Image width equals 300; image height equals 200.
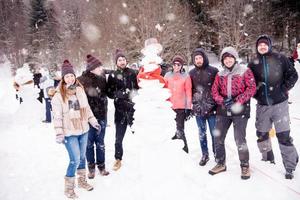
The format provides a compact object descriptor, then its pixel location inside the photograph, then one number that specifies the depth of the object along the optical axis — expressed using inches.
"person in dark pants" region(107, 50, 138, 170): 226.2
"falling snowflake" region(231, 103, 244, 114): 202.1
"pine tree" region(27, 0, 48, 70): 1755.7
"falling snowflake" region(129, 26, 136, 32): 950.4
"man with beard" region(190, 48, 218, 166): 223.5
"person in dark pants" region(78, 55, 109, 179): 215.8
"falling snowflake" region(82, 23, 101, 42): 1277.4
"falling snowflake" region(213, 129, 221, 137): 214.8
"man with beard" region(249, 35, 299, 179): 199.2
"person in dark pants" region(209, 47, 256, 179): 200.5
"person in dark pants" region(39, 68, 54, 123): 456.1
